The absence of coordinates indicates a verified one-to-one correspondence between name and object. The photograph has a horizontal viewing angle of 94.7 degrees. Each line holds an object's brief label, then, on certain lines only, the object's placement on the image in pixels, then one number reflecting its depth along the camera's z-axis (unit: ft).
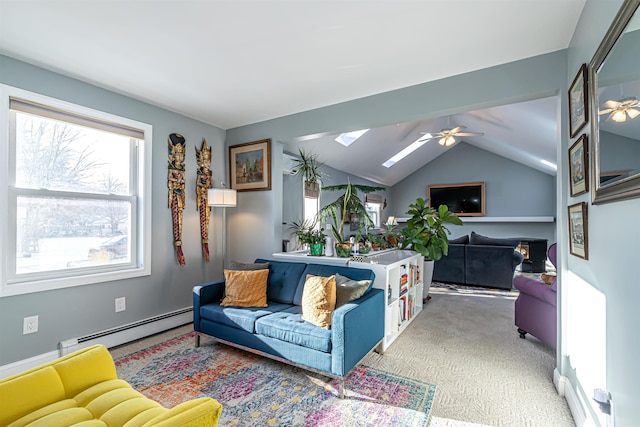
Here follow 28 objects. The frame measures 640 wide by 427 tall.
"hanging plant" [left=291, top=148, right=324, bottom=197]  13.02
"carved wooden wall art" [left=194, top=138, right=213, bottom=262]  12.01
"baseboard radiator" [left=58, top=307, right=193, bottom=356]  8.41
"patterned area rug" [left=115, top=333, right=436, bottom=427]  6.03
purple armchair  8.43
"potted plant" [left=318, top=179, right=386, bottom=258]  10.59
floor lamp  11.18
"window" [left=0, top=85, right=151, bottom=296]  7.55
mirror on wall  3.41
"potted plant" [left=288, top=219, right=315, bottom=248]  16.46
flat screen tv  28.32
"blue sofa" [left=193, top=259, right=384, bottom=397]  6.88
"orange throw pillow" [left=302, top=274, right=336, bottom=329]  7.54
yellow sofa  3.32
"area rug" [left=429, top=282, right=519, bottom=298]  16.31
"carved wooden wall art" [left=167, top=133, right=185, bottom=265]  10.98
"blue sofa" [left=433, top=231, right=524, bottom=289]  16.84
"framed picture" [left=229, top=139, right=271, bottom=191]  12.07
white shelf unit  9.08
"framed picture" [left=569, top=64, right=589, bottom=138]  5.34
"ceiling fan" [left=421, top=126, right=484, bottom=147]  18.10
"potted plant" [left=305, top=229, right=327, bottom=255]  11.03
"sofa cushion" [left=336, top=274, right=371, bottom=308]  7.83
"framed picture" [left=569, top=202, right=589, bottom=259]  5.40
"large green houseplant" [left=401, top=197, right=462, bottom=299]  13.33
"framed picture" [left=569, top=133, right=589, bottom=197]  5.37
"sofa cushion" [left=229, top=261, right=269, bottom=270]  10.16
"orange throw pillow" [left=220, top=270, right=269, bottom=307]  9.16
